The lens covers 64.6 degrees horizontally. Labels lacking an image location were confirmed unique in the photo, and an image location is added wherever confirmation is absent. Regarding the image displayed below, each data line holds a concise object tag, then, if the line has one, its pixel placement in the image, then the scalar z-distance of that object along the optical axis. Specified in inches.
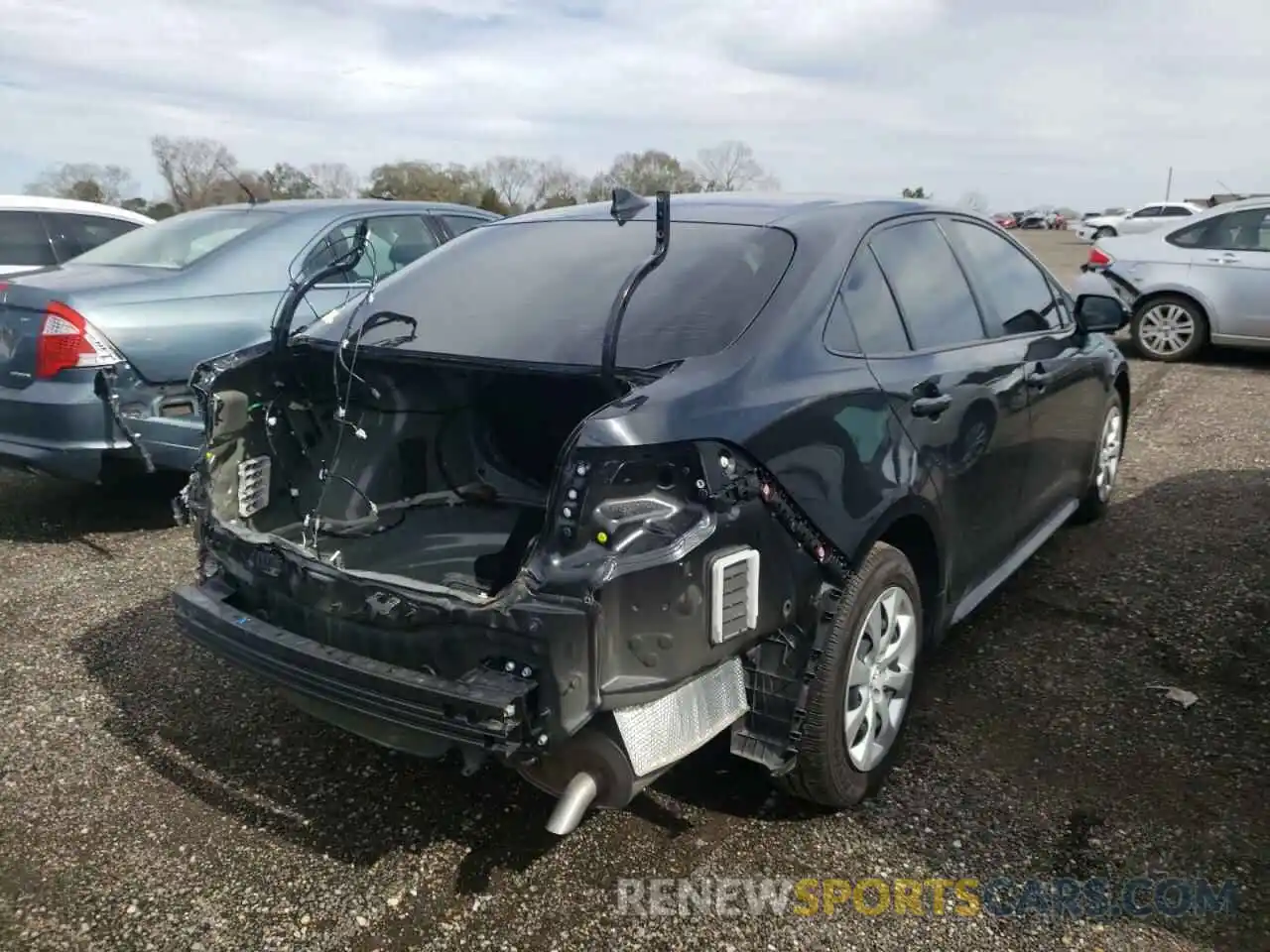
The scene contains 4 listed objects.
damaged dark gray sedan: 86.1
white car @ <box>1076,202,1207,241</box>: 1323.8
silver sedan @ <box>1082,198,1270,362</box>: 364.5
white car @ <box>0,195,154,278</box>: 308.2
